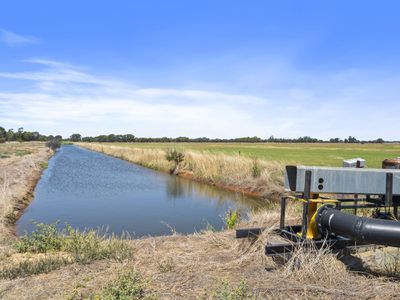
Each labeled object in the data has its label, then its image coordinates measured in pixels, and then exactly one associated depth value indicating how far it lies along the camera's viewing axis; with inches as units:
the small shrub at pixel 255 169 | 738.0
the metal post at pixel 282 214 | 188.1
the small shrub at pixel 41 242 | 227.1
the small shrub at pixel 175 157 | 1133.1
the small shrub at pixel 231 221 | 303.2
